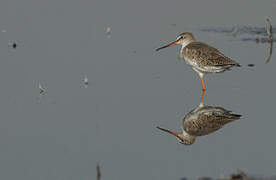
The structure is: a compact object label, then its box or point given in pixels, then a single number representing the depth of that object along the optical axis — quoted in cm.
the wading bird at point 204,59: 2433
